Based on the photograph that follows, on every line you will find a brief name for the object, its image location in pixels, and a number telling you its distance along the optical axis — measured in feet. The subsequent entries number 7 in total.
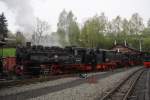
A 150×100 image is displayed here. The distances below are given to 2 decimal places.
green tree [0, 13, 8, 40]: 209.71
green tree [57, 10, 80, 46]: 271.90
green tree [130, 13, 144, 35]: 350.23
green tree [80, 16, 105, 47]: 255.09
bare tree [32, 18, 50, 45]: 259.62
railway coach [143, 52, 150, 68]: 174.50
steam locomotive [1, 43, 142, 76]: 82.58
